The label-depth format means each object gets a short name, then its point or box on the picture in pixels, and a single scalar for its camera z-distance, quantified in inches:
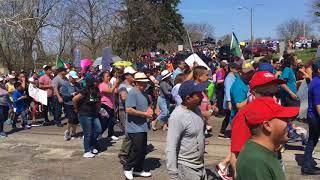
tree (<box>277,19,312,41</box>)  2644.5
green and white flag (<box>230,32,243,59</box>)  440.6
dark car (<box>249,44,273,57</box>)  1313.6
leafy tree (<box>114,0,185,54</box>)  1312.0
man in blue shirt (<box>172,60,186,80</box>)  345.2
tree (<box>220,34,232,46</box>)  2243.7
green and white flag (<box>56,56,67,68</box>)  494.4
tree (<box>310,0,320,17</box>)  1573.7
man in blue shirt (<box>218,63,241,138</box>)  259.3
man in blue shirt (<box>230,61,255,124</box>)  204.7
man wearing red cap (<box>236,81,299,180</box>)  69.4
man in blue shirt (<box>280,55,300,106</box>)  268.3
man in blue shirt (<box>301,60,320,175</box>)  194.9
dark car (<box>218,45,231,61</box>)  922.4
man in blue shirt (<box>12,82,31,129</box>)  358.6
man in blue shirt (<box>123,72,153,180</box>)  200.6
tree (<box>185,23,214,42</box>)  2409.9
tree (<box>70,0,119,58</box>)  1153.3
